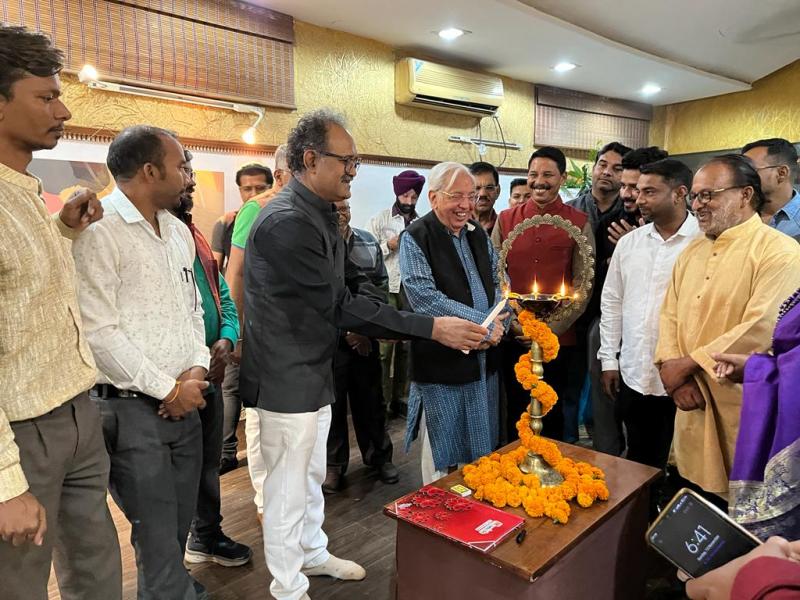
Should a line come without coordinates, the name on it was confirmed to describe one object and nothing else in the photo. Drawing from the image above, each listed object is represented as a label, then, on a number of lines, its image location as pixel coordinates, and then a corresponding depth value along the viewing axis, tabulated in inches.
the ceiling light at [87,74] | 120.6
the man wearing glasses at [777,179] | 105.0
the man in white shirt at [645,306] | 92.3
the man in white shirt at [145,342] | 57.2
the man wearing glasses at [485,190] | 137.9
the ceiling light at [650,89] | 243.3
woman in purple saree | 55.7
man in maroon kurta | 96.1
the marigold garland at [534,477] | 60.6
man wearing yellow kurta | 71.9
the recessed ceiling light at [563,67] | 205.9
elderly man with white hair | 89.4
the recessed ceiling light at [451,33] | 167.2
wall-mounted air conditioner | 181.5
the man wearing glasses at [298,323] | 68.2
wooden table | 52.3
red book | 54.3
